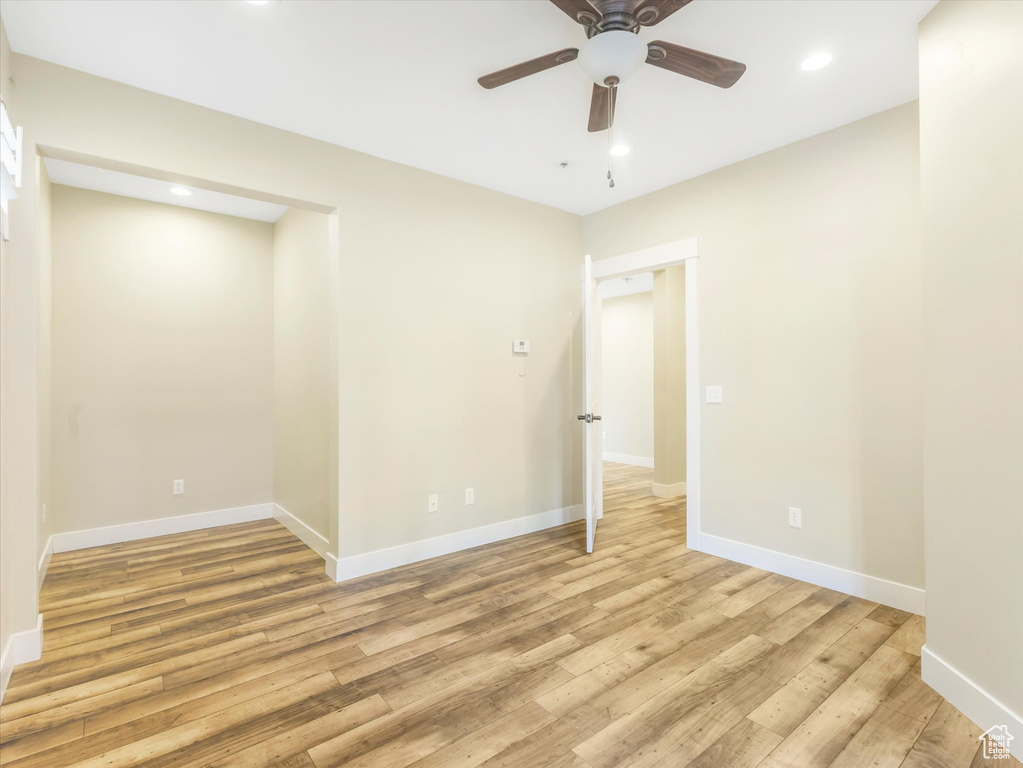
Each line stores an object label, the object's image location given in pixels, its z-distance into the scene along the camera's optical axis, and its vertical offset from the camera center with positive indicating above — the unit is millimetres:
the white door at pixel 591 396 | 3584 -116
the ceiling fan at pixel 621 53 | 1696 +1245
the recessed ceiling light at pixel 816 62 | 2227 +1478
